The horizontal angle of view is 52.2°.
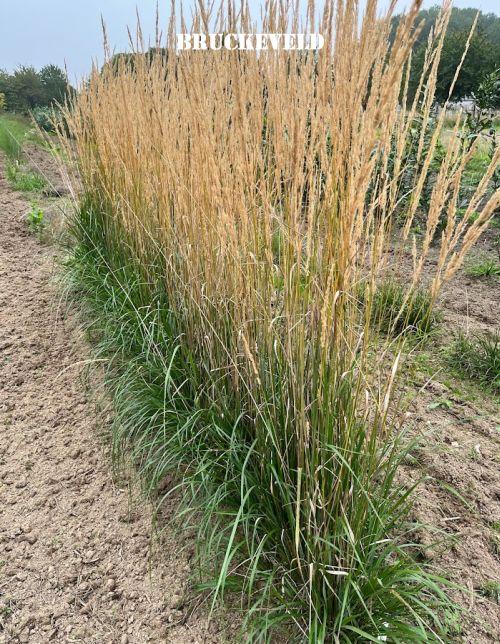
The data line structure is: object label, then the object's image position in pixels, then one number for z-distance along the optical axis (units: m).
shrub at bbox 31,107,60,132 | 11.96
